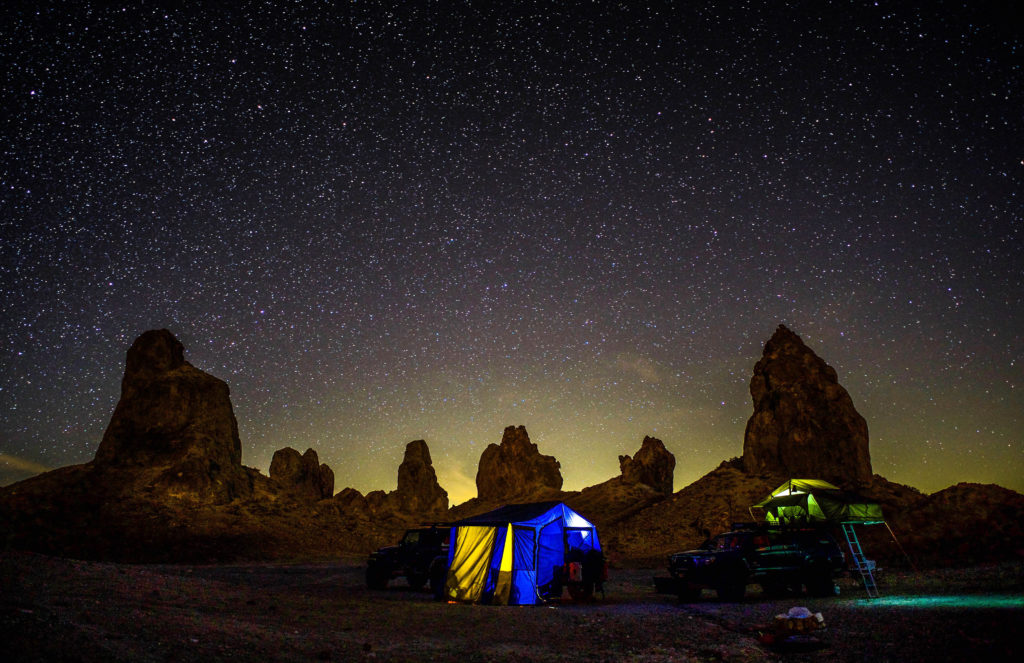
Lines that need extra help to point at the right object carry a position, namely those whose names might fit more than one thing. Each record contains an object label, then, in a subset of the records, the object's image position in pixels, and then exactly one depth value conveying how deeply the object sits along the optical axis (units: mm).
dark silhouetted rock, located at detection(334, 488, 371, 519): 108688
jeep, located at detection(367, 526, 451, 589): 22766
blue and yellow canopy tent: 18875
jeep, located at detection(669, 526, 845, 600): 18391
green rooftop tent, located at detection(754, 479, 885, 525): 23281
